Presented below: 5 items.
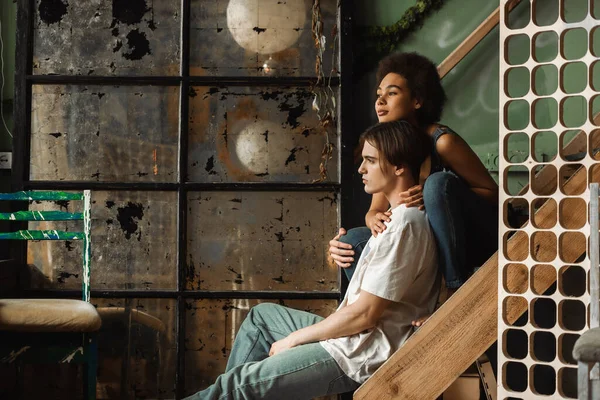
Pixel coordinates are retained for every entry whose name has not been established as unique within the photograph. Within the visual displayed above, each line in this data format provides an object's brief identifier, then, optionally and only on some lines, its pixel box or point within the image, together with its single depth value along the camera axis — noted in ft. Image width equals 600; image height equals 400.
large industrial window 11.48
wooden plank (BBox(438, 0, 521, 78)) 11.46
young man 7.08
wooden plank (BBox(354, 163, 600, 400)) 6.91
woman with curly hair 7.37
